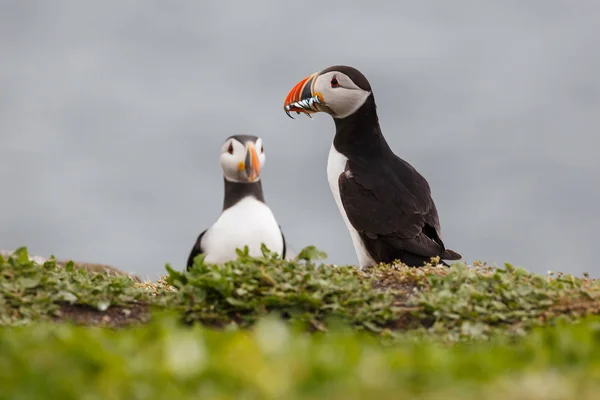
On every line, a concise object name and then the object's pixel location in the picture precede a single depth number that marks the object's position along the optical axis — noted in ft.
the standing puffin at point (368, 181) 70.38
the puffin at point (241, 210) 57.82
